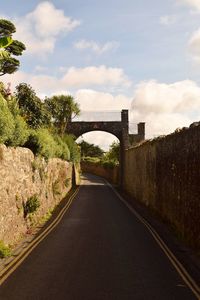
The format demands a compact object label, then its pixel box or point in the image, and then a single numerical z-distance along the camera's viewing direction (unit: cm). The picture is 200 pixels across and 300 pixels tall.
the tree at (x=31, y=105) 3084
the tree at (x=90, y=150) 13125
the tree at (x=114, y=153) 7406
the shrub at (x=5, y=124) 1345
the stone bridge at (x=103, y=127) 5794
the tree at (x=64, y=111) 5659
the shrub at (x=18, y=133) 1554
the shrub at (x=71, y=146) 4783
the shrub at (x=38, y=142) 2034
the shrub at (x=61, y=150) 3409
